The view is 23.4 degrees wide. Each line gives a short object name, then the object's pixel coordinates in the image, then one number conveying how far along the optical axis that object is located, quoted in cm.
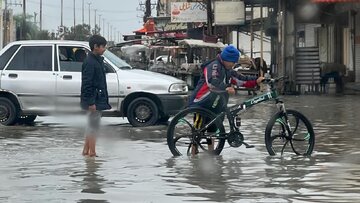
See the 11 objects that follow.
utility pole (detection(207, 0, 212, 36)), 4338
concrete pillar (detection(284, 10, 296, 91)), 3106
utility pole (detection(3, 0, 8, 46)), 7452
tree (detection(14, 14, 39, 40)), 8478
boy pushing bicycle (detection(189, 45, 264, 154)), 1127
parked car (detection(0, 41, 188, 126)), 1612
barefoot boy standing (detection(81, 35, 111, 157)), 1139
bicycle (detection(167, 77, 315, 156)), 1123
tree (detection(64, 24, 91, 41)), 9342
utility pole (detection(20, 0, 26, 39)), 8046
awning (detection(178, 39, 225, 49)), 3768
